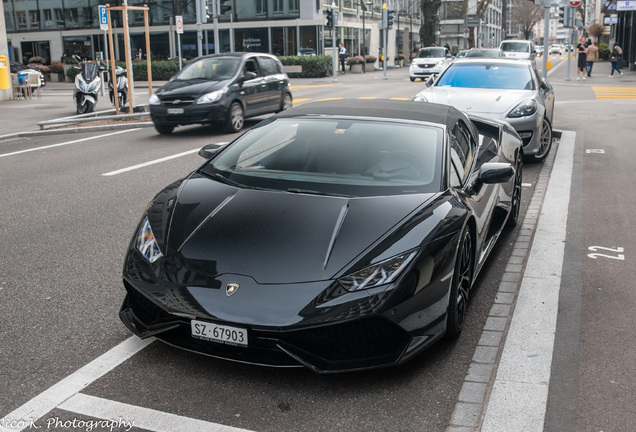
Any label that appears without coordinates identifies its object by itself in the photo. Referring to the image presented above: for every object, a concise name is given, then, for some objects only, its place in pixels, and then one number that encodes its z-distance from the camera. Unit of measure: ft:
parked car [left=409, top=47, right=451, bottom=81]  115.03
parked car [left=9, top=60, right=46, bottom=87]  95.03
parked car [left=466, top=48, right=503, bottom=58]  108.88
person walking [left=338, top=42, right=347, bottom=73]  160.21
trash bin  77.30
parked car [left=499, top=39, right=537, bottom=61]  139.75
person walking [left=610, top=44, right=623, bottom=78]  113.04
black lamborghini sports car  11.09
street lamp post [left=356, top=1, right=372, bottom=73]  187.93
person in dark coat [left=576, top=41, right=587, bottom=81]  109.65
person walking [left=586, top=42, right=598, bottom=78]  111.02
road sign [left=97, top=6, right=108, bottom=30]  69.67
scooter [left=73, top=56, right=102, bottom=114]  64.34
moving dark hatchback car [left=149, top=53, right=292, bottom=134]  47.60
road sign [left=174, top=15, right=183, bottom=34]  104.12
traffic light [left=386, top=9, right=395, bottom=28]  134.51
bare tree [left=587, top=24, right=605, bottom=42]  231.91
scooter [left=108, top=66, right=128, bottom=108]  66.44
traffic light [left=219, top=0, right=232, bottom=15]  86.32
